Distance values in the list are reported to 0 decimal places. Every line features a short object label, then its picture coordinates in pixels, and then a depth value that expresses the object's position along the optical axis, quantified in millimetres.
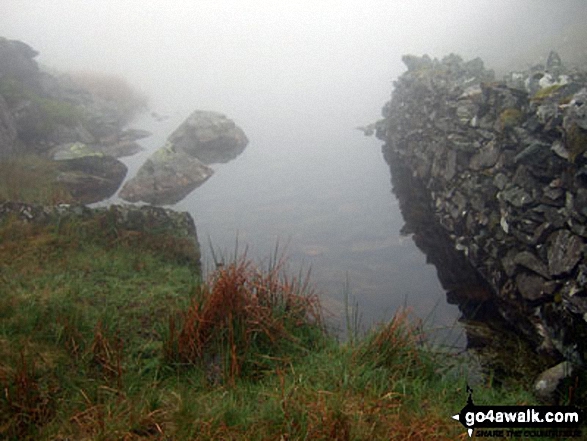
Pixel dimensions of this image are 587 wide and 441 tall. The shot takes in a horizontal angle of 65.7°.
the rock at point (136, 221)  10914
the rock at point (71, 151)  18648
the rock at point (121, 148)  24375
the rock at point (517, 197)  9620
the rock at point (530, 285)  8781
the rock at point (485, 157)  11539
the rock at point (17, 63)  26422
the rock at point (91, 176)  16875
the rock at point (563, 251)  8055
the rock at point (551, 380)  6289
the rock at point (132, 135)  27808
